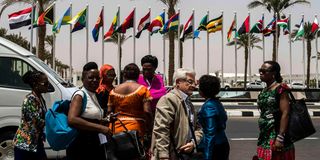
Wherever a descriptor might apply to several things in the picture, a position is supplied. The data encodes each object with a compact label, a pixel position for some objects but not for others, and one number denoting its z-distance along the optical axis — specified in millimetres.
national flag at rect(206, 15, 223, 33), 38625
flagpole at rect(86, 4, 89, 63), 37072
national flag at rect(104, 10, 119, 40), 36338
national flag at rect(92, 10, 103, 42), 33969
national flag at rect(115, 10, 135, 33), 34812
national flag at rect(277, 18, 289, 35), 40312
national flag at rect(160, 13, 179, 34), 37469
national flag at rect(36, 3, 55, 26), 30938
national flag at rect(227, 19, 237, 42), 40325
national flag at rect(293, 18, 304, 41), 42219
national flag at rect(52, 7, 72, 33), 31844
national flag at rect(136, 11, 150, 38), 35406
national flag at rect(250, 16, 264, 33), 40281
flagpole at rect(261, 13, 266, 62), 47488
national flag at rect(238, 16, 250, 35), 41094
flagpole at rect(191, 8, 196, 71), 44628
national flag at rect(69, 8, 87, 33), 33262
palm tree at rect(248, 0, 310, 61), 45969
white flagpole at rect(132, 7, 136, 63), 39191
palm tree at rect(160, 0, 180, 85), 39375
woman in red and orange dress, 5336
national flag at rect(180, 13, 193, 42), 37509
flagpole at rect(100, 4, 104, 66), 39719
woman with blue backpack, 4613
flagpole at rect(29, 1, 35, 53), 33312
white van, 7949
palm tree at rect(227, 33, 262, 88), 62956
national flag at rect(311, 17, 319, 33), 41062
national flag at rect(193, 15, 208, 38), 39062
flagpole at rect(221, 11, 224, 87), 43875
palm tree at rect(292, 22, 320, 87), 59344
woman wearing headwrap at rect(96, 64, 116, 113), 6565
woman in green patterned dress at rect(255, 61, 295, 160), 5152
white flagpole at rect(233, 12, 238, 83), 41703
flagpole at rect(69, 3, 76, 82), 38791
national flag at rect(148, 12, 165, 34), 36219
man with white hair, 4508
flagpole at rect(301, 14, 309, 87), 47541
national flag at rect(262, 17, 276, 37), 41375
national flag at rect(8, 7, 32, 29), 27438
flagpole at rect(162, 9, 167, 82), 42656
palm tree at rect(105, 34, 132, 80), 52969
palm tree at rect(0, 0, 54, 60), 35125
